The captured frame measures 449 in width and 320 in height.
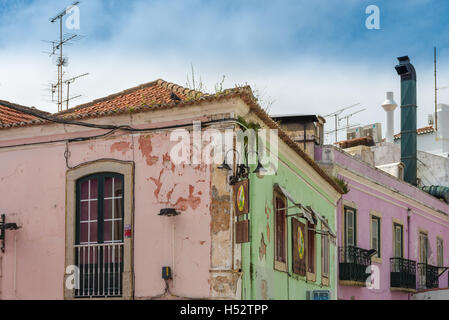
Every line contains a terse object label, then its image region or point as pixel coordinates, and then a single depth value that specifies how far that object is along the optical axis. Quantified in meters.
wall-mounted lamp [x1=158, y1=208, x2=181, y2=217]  13.00
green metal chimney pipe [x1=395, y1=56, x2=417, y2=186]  31.97
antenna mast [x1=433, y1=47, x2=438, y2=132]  36.93
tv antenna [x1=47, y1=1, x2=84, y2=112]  24.59
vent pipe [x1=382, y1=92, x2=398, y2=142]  34.99
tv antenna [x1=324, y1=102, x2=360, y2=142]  35.50
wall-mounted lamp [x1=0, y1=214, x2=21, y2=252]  14.44
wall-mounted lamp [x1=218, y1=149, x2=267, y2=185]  12.72
